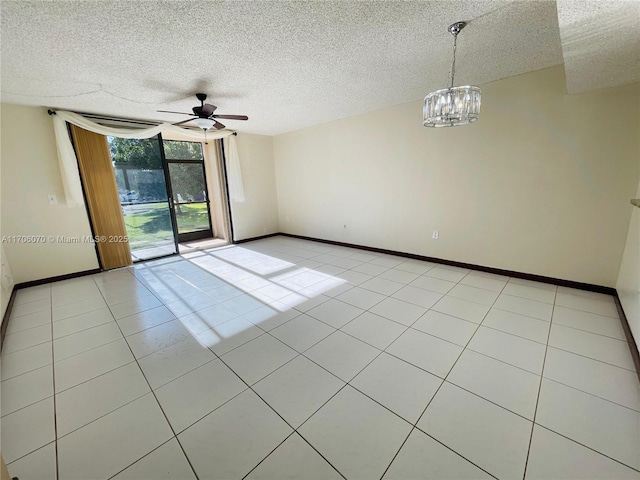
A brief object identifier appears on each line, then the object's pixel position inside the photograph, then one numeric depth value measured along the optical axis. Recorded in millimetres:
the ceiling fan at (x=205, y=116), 3080
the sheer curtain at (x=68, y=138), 3525
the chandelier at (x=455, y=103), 1975
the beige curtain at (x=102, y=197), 3834
